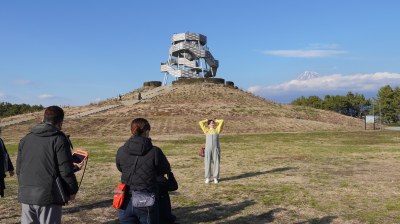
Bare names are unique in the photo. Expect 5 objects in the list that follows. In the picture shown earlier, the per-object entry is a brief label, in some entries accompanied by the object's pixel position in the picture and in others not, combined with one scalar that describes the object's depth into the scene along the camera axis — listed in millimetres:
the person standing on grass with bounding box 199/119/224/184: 12508
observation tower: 84062
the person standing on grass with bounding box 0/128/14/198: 7977
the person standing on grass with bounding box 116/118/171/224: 4891
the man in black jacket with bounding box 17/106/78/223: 4734
